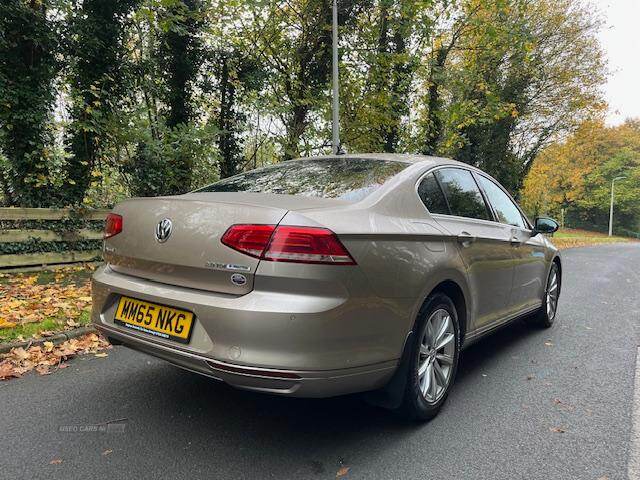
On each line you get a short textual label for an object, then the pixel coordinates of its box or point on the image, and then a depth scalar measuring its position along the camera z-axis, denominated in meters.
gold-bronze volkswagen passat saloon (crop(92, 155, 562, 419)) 2.20
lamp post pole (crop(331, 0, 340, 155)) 11.64
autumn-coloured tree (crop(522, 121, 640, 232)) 53.72
